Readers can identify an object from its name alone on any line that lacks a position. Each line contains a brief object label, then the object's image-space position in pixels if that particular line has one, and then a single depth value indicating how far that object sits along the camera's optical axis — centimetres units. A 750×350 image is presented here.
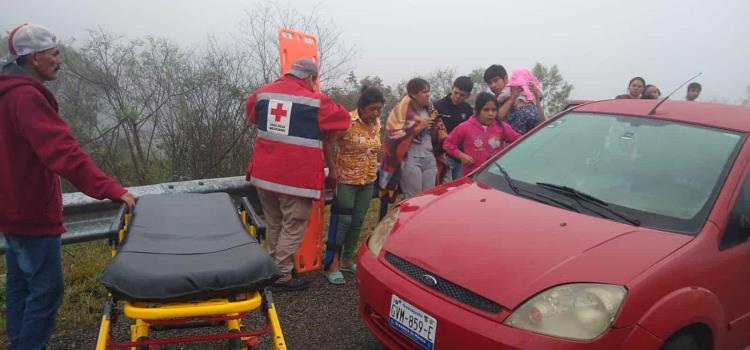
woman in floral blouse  412
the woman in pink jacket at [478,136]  456
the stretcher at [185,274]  204
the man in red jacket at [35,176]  238
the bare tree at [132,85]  783
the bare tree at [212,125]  739
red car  217
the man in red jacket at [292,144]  372
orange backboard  432
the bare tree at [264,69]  763
